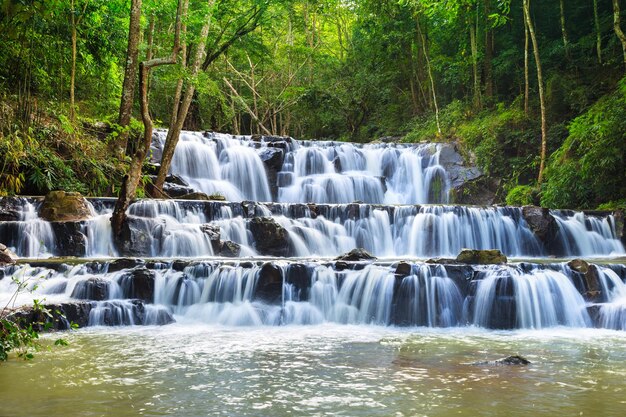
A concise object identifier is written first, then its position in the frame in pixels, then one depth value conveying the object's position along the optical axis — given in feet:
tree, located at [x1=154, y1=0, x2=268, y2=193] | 52.47
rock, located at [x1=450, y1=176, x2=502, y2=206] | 69.87
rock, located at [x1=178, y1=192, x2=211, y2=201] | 55.77
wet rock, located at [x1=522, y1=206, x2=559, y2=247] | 49.24
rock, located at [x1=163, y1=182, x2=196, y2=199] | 56.83
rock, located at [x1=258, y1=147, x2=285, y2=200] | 68.64
